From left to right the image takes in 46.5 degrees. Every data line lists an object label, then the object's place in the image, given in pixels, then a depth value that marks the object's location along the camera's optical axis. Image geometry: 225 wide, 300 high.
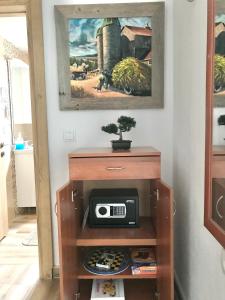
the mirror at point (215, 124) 0.95
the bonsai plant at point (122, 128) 1.69
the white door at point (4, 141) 2.84
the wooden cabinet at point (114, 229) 1.38
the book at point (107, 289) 1.65
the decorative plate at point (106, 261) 1.69
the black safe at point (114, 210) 1.71
